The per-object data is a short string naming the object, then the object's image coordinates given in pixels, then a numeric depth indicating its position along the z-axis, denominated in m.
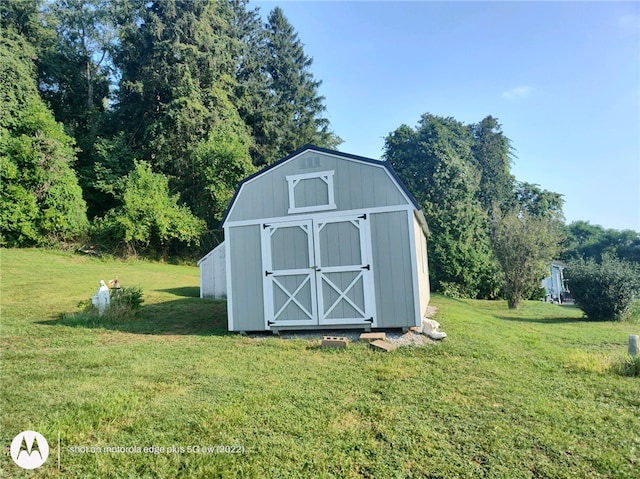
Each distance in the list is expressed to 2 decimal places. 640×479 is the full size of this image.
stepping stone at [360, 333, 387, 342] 6.32
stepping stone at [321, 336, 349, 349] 6.05
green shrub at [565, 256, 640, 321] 11.26
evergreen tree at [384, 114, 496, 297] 20.08
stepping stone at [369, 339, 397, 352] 5.88
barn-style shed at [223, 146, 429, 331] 6.87
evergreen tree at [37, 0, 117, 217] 23.79
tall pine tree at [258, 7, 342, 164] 29.33
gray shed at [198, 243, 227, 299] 11.37
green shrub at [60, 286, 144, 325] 8.04
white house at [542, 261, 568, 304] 30.84
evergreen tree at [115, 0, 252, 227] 22.89
